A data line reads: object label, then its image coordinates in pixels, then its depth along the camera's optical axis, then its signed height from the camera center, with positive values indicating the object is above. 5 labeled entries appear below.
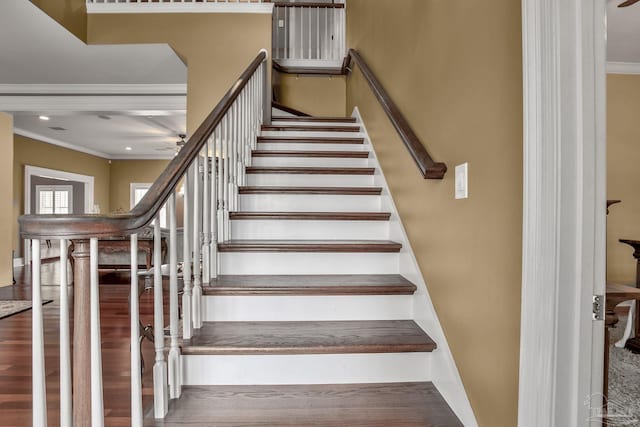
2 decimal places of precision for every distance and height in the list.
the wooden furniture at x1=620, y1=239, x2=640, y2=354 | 2.50 -0.88
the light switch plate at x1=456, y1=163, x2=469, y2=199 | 1.42 +0.12
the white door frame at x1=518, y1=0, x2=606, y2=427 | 0.94 +0.02
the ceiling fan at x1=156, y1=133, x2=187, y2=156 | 8.99 +1.58
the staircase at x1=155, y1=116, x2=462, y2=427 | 1.47 -0.56
